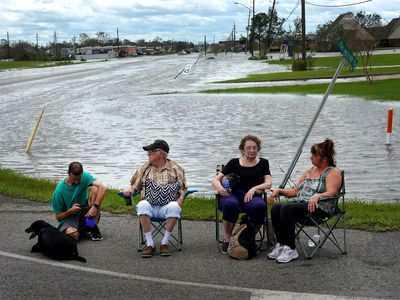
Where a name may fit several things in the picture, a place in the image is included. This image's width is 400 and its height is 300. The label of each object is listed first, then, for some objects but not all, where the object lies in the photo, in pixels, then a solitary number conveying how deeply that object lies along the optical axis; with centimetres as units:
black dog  738
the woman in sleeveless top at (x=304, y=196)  721
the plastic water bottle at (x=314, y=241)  738
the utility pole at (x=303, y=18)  5553
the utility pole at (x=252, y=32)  13275
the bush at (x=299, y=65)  5797
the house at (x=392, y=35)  15075
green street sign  830
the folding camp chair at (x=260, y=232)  769
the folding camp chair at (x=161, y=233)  787
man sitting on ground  814
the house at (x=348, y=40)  4509
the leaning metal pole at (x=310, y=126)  877
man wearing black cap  774
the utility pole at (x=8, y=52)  16369
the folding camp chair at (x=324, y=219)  730
